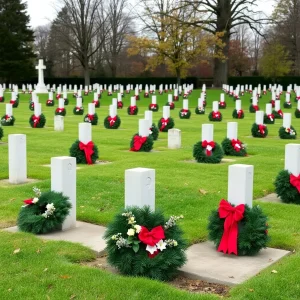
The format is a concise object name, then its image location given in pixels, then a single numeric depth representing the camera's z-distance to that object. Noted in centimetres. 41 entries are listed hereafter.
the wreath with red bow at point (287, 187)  773
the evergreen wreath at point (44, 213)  600
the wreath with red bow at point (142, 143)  1316
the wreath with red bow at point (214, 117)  2317
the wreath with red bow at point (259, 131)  1667
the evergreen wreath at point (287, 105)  3194
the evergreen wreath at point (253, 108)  2894
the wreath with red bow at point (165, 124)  1804
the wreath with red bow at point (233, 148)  1252
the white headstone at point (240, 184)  554
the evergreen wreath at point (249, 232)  537
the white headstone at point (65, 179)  620
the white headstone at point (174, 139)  1395
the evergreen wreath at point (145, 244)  473
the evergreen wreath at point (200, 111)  2778
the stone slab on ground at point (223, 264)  482
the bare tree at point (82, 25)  5744
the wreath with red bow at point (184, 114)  2456
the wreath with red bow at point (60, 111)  2488
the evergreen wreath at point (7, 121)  1959
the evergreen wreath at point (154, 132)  1528
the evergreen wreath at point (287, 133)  1625
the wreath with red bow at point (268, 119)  2134
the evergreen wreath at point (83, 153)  1114
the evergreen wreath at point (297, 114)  2536
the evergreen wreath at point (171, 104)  3008
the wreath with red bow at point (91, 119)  2064
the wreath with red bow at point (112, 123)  1917
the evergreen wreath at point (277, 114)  2383
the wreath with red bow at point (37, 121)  1920
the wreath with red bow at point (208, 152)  1142
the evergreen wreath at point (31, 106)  2858
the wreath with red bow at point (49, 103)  3335
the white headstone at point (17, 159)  880
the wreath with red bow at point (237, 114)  2503
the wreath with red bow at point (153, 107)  2880
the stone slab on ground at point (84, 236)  563
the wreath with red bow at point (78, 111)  2586
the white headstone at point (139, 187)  505
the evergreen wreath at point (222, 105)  3228
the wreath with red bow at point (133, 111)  2658
